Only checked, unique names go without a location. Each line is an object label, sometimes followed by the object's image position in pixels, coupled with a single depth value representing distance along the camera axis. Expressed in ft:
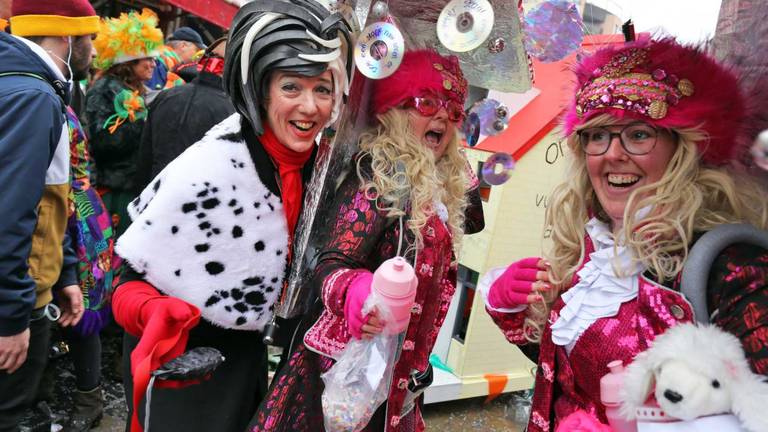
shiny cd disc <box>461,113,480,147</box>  8.21
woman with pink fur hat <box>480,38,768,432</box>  4.61
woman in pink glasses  6.05
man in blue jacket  6.24
